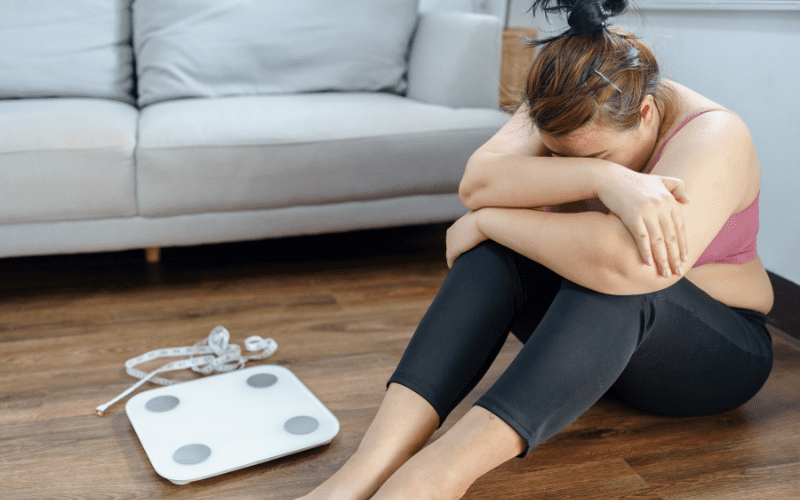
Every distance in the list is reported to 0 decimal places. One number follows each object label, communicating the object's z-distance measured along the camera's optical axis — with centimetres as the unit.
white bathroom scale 104
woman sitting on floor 80
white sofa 159
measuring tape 133
